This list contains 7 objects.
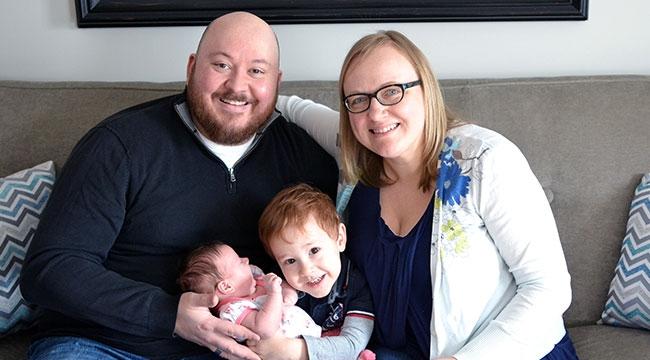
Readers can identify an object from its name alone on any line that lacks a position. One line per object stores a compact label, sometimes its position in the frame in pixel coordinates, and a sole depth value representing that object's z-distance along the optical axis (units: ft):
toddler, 6.23
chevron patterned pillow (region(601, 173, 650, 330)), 6.88
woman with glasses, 5.88
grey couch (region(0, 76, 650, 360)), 7.25
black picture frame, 8.36
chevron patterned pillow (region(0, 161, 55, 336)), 6.91
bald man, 6.17
